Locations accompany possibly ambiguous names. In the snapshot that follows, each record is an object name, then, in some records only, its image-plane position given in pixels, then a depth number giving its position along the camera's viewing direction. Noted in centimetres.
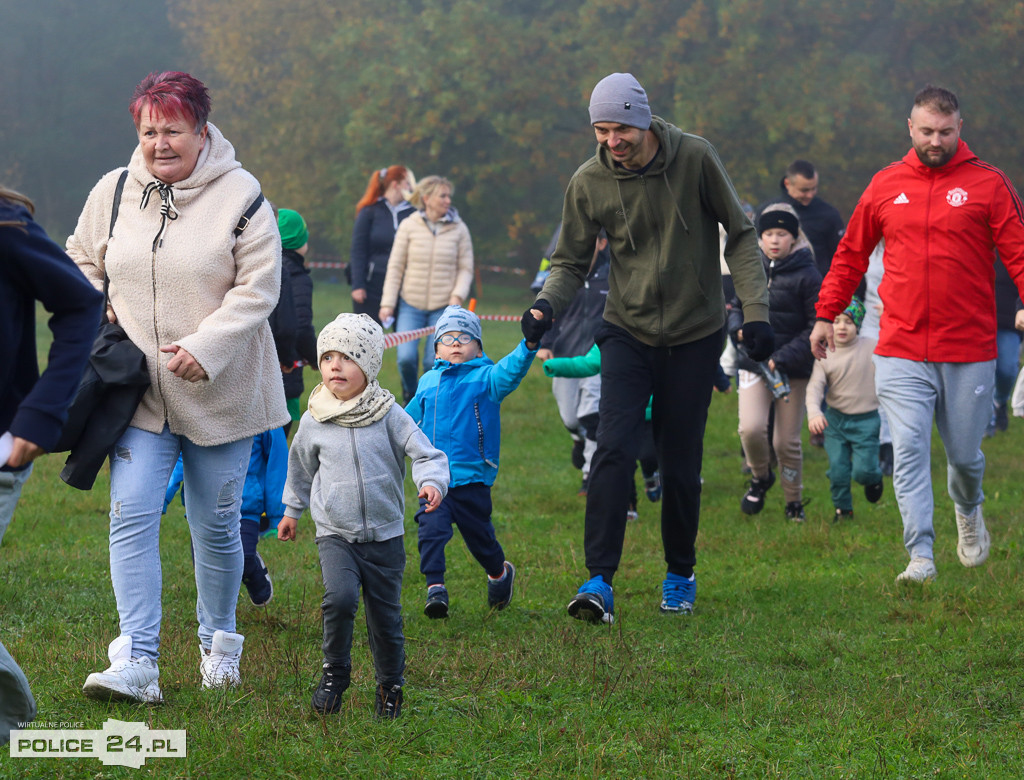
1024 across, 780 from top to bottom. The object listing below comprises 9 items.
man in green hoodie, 1227
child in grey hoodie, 928
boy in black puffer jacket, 1817
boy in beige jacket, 1875
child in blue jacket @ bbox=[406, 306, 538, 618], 1316
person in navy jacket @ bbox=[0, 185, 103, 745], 709
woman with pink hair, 946
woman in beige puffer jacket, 2514
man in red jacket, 1333
